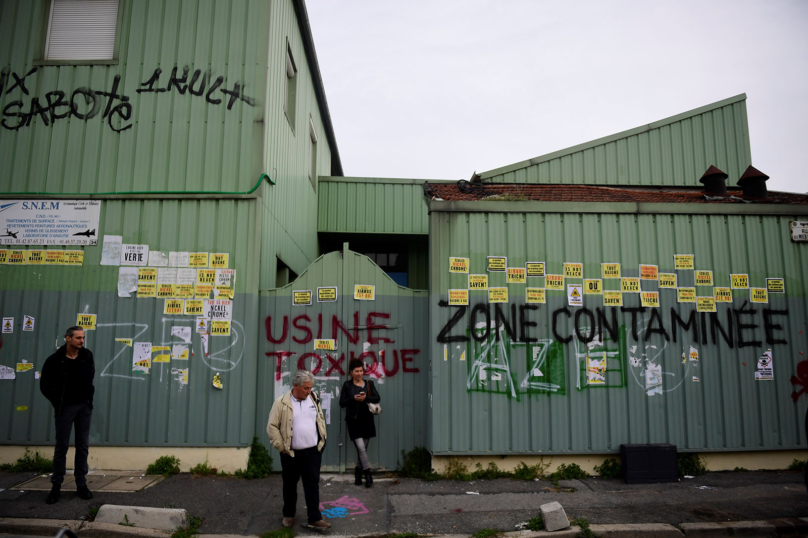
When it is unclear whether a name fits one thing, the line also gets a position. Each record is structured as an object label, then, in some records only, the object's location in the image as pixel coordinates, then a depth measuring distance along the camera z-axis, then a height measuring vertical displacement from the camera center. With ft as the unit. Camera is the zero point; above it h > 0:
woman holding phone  24.20 -2.59
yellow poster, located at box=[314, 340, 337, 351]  26.76 +0.42
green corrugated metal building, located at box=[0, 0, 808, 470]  25.64 +2.83
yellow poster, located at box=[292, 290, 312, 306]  27.02 +2.63
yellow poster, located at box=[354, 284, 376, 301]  27.14 +2.98
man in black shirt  20.74 -1.80
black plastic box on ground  24.72 -5.02
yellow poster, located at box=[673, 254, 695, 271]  27.12 +4.68
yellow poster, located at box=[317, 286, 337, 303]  27.07 +2.85
